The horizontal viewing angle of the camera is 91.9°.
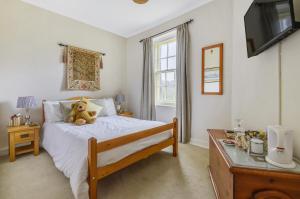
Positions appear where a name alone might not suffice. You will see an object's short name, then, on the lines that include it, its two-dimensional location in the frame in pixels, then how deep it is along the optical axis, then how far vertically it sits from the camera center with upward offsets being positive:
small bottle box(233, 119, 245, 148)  1.40 -0.38
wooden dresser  0.97 -0.59
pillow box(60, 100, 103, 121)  2.72 -0.20
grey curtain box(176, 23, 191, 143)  3.04 +0.21
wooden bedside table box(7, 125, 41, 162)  2.24 -0.66
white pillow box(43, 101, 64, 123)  2.63 -0.27
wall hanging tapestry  3.23 +0.70
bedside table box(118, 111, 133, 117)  3.72 -0.42
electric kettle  1.05 -0.37
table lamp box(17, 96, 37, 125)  2.37 -0.07
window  3.52 +0.73
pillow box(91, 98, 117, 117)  3.28 -0.20
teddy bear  2.52 -0.31
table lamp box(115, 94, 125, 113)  3.89 -0.06
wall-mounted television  1.10 +0.68
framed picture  2.65 +0.54
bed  1.39 -0.59
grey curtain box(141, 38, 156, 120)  3.72 +0.33
